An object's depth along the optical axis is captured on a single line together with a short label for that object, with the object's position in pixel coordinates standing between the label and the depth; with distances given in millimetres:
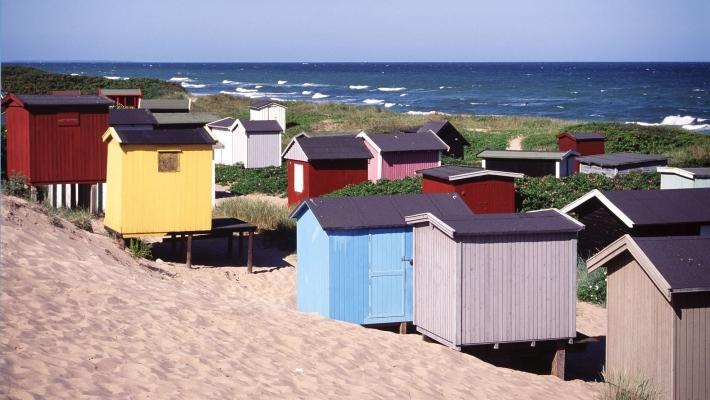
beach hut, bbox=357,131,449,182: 35844
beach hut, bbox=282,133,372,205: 31516
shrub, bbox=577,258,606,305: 20938
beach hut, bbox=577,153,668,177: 33812
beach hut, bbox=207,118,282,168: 43219
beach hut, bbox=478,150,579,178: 34781
